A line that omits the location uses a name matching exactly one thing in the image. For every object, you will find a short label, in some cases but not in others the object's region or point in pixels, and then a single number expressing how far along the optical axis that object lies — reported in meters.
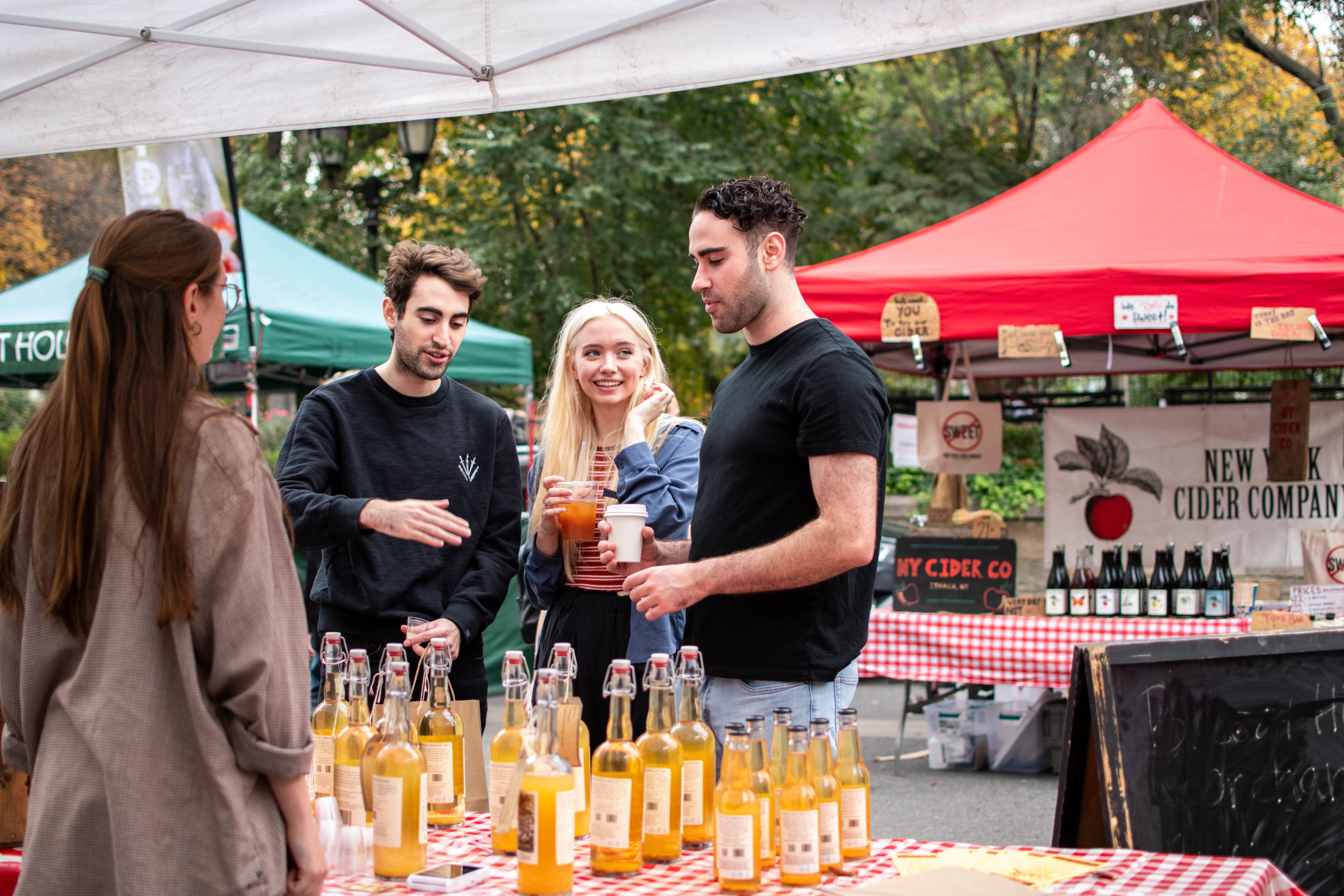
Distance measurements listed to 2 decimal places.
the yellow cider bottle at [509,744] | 1.90
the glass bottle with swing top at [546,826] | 1.70
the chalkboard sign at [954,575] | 5.73
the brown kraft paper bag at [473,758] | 2.15
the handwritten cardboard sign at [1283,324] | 4.92
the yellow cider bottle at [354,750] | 1.94
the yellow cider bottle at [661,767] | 1.84
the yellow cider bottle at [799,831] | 1.75
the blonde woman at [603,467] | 2.74
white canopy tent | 2.58
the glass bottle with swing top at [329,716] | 2.10
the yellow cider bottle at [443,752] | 2.07
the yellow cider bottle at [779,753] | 1.82
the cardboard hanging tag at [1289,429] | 5.98
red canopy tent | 5.08
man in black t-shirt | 2.15
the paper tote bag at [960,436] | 6.60
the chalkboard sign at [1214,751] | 2.45
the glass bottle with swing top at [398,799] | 1.82
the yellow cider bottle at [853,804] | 1.89
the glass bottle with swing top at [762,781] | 1.79
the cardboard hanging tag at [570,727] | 1.94
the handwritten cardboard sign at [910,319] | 5.41
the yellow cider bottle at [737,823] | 1.72
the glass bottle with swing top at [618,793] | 1.80
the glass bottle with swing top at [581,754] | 1.88
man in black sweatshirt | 2.77
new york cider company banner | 6.15
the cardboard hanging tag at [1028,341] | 5.25
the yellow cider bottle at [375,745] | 1.88
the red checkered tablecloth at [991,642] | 5.31
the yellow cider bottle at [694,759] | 1.85
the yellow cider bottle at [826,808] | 1.83
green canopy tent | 7.70
